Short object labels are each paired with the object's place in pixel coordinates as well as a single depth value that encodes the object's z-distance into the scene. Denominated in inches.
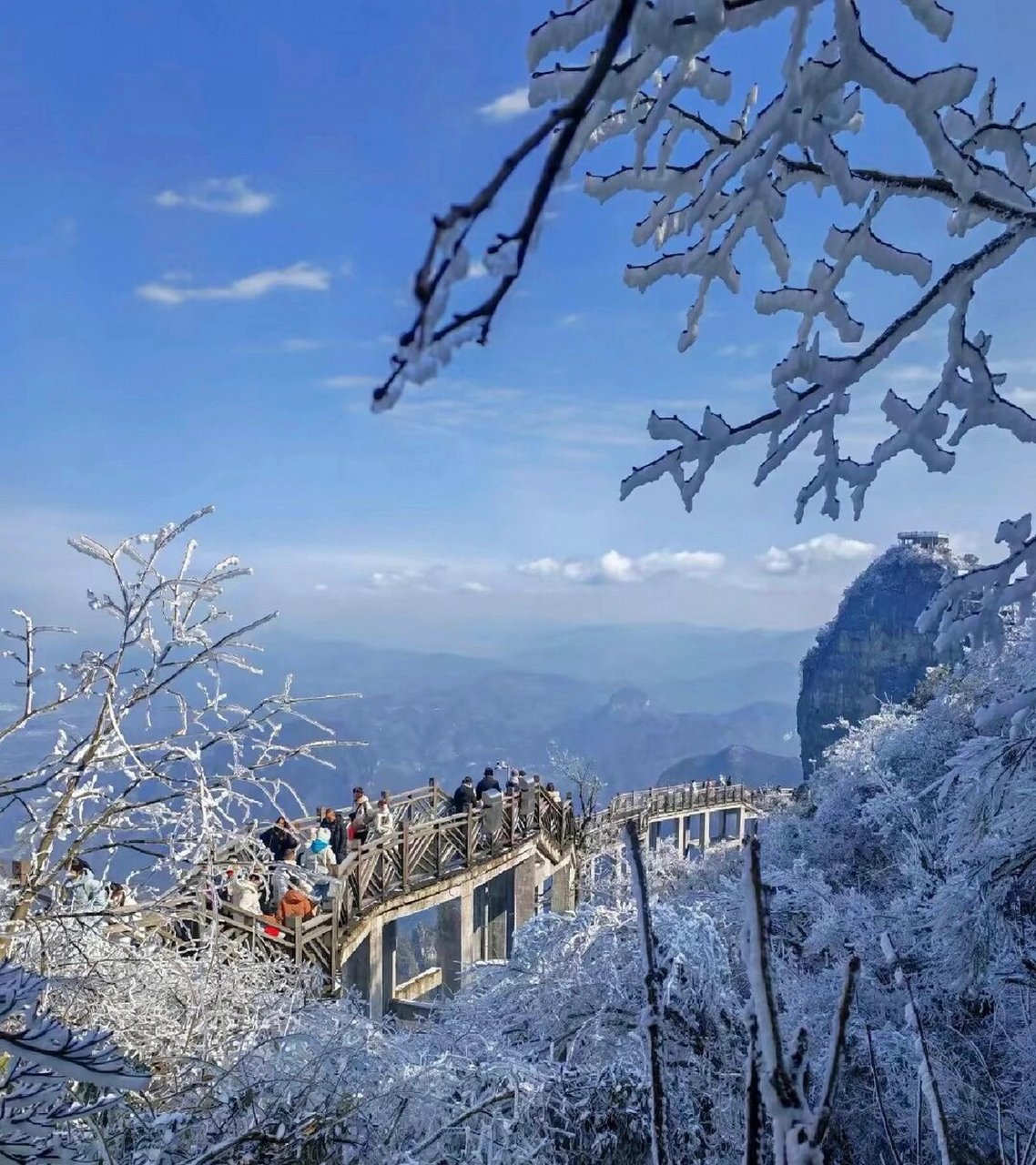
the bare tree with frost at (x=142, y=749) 184.9
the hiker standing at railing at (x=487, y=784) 705.6
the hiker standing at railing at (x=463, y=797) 666.2
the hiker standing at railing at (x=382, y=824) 543.6
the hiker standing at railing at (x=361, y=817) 555.8
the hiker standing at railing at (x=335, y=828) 523.2
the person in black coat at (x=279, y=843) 413.4
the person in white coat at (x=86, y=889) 232.5
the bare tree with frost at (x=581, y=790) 960.3
